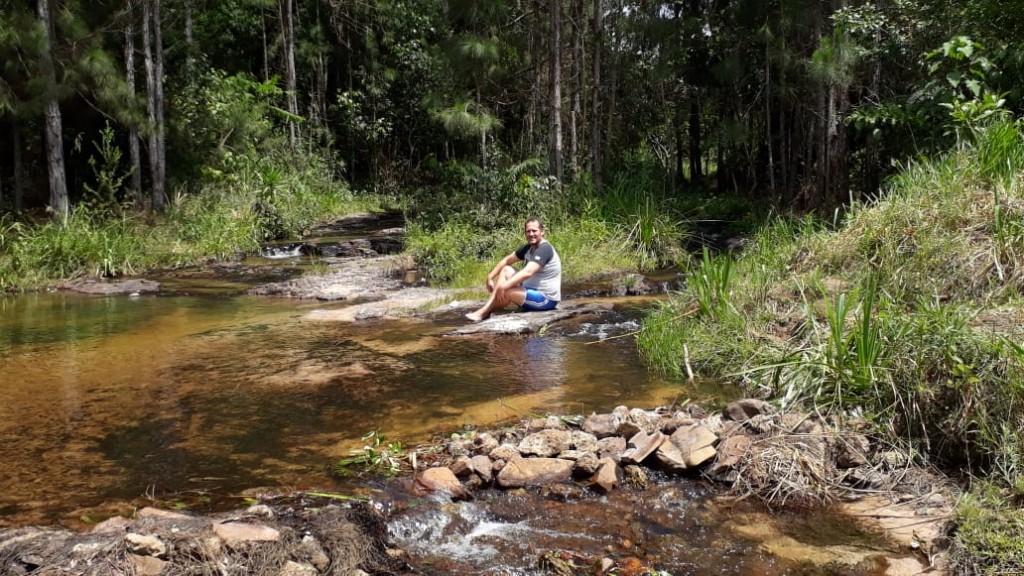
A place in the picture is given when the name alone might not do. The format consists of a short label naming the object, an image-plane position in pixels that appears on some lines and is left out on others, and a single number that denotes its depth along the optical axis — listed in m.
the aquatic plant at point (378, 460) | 3.78
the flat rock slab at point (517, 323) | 6.93
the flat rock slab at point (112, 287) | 10.30
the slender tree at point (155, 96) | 14.10
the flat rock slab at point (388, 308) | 7.91
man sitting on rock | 7.46
